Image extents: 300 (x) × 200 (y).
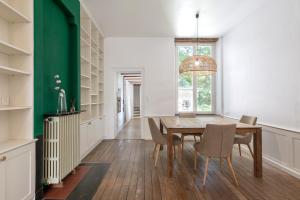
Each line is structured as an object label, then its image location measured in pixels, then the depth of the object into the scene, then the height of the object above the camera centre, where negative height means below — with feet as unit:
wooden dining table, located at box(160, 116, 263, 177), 7.20 -1.74
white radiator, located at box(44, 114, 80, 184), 6.03 -2.01
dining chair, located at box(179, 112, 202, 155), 11.84 -1.11
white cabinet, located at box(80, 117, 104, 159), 9.36 -2.49
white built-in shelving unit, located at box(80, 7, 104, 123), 10.27 +2.85
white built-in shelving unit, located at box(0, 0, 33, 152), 5.09 +0.83
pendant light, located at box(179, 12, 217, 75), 9.28 +2.42
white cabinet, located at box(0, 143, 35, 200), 4.15 -2.30
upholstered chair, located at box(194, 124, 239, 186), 6.56 -1.83
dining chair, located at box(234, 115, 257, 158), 8.42 -2.17
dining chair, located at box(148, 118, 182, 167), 8.42 -2.11
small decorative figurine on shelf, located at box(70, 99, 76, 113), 7.86 -0.24
